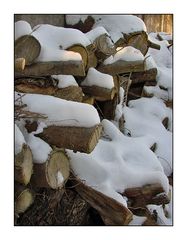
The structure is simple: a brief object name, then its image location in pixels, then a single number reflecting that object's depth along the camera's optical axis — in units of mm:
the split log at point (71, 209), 2685
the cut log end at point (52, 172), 2352
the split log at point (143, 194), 2848
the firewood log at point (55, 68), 2703
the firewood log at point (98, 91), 3256
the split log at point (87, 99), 3284
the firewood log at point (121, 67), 3438
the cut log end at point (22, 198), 2353
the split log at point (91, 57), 3222
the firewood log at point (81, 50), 2932
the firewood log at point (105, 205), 2635
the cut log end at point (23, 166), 2191
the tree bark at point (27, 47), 2609
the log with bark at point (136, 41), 3790
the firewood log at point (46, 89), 2695
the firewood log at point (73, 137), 2316
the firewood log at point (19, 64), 2537
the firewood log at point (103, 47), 3351
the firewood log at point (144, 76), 4496
